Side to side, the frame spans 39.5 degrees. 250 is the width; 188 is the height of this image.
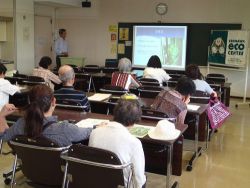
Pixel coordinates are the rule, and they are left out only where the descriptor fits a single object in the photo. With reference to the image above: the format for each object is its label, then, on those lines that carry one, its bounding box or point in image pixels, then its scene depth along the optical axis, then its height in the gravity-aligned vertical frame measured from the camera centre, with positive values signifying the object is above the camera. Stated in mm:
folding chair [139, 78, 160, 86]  6414 -577
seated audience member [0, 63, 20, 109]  4473 -545
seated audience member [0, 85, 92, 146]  2570 -580
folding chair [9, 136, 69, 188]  2445 -813
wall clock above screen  10012 +1227
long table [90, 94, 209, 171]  4355 -999
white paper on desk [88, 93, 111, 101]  4494 -627
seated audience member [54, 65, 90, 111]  4016 -502
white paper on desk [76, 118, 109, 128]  3123 -671
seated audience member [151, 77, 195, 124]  3816 -577
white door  10539 +348
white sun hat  2824 -664
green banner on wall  8719 +115
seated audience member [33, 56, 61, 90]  6451 -440
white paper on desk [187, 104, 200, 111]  4156 -668
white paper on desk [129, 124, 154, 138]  2902 -687
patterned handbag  4785 -859
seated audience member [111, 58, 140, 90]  6047 -498
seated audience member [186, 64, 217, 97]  5090 -417
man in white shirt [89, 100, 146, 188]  2322 -617
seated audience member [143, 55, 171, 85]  6824 -399
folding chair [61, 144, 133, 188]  2209 -775
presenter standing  11000 +119
